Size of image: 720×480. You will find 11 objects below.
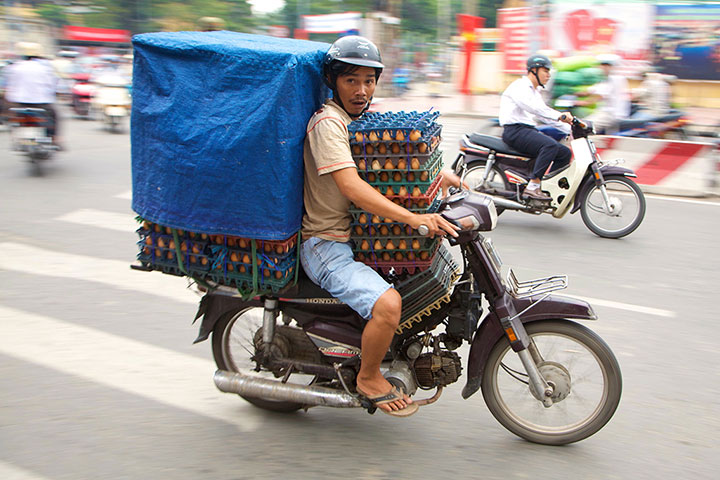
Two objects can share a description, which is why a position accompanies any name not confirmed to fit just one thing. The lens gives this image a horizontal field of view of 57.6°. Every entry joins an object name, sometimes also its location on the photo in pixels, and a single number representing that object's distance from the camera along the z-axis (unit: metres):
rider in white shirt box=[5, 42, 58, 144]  9.68
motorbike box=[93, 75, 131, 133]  14.36
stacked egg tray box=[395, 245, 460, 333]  2.96
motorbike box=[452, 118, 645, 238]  6.76
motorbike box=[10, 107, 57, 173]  9.73
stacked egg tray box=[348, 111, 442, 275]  2.73
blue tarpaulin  2.65
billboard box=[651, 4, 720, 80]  17.41
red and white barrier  8.70
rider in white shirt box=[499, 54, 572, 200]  6.88
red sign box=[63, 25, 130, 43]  38.41
